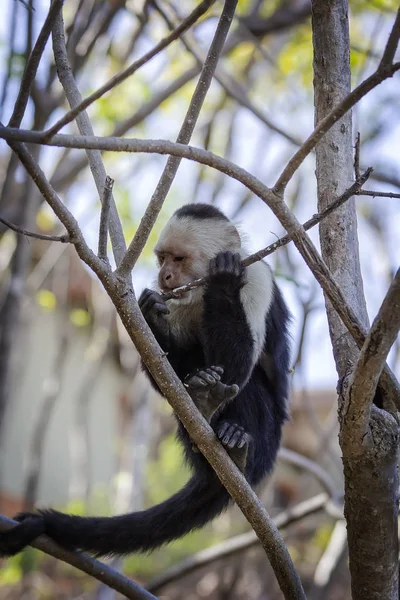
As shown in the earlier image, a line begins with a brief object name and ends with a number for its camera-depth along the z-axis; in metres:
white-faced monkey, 3.35
